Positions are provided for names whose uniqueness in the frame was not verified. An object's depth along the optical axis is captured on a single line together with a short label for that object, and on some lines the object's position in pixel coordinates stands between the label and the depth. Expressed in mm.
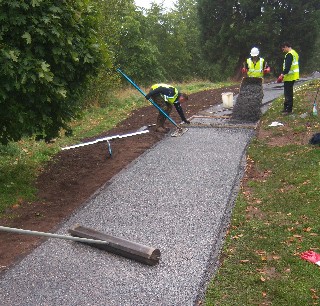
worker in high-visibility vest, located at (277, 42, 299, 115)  10555
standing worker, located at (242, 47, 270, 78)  11734
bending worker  10023
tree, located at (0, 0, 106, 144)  5820
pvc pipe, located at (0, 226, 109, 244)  3559
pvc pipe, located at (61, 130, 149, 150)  9148
